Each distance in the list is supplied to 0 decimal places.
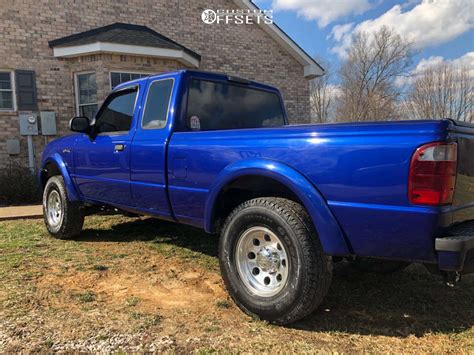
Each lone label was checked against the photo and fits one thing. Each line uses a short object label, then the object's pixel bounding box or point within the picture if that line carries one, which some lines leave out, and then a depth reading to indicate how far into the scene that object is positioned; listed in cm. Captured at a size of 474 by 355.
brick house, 1028
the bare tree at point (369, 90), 3044
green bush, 912
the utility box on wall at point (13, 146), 1027
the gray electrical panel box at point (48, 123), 1048
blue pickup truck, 243
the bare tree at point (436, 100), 3112
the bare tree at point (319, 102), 4206
